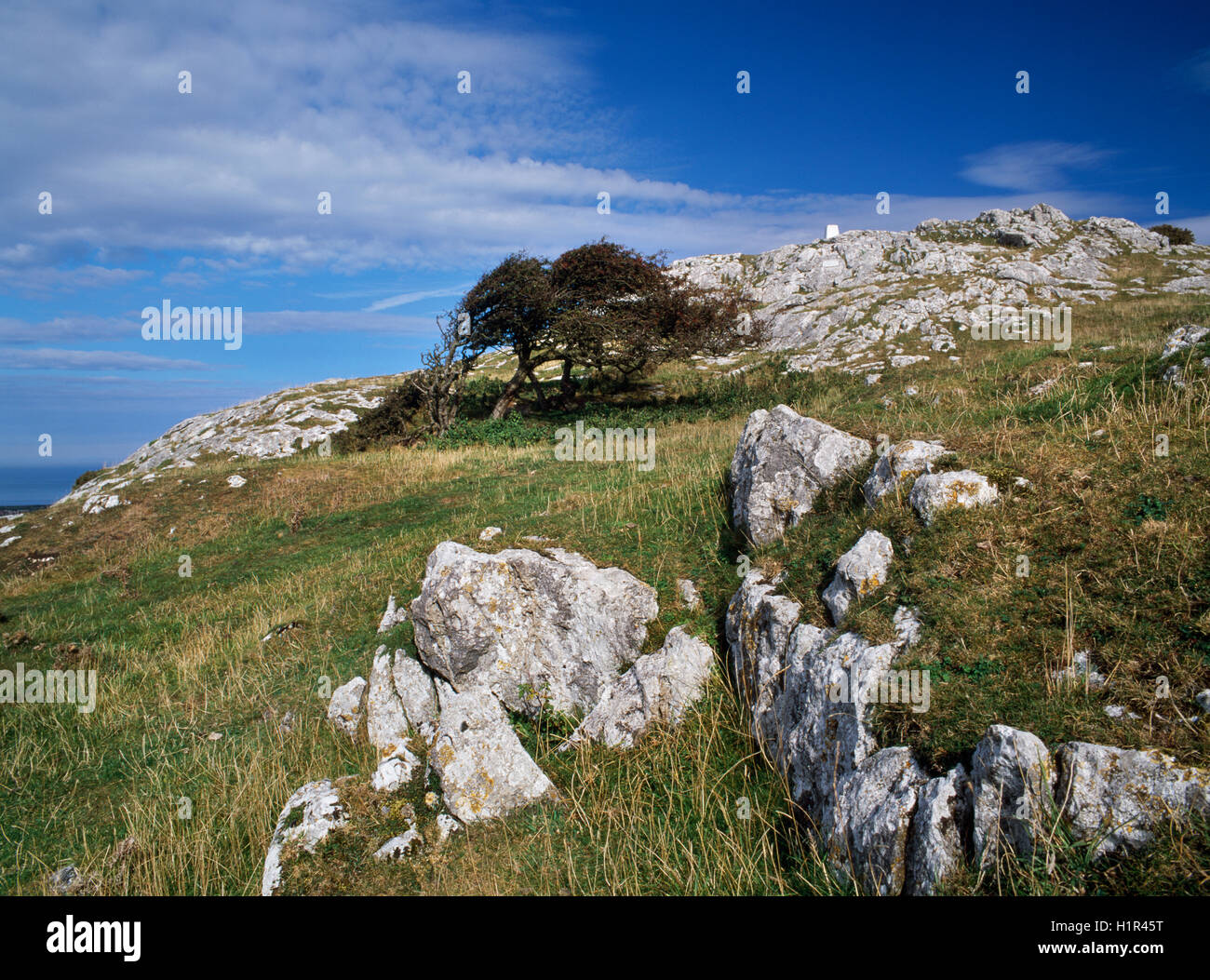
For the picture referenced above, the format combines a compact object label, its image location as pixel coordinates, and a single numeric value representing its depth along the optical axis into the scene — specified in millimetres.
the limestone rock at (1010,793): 3629
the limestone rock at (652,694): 7387
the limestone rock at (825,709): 5102
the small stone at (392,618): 10055
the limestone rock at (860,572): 6195
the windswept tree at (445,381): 28547
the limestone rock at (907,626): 5406
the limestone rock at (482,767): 6242
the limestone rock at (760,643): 6590
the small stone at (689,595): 8766
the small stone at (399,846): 5754
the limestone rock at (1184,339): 9935
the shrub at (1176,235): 48219
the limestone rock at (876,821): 4102
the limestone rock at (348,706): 8422
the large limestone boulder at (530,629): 8422
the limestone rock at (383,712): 8109
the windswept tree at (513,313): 29156
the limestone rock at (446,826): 6052
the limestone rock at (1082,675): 4453
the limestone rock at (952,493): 6605
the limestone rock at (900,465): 7438
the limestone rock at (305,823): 5679
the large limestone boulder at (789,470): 9125
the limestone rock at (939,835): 3846
